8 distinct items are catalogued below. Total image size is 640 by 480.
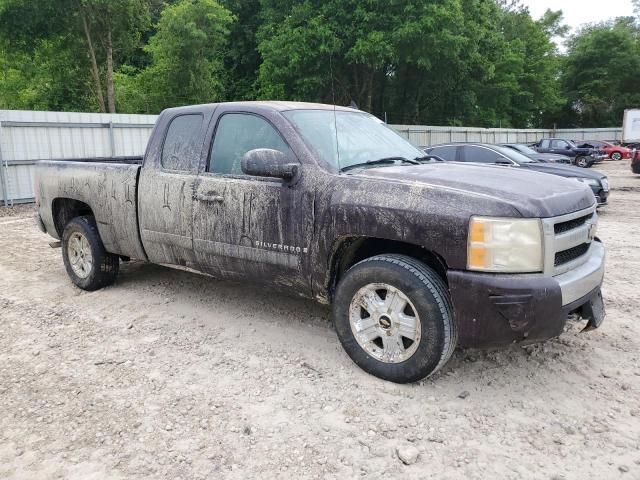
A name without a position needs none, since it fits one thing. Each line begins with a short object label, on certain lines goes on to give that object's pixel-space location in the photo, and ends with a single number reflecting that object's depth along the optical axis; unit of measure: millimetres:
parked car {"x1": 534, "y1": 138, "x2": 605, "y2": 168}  27750
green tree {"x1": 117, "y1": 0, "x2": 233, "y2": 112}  26031
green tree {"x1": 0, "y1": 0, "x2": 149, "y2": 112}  21156
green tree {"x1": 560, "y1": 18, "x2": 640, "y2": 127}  51469
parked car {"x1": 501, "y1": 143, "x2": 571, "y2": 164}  13844
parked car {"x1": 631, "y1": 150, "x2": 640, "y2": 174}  19578
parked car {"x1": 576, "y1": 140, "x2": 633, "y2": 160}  32469
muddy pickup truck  3146
